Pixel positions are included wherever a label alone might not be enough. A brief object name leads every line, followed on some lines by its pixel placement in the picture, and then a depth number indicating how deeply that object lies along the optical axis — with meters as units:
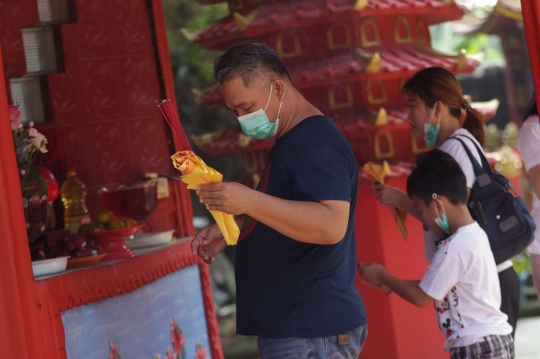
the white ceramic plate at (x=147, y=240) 7.23
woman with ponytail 6.20
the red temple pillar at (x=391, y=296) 8.23
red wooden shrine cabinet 6.24
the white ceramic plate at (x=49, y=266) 4.87
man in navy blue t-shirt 4.17
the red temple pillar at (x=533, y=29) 4.82
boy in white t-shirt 5.32
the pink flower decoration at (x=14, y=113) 5.18
